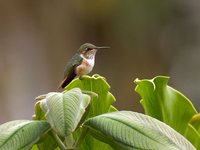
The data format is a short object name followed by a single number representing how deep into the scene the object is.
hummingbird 5.77
